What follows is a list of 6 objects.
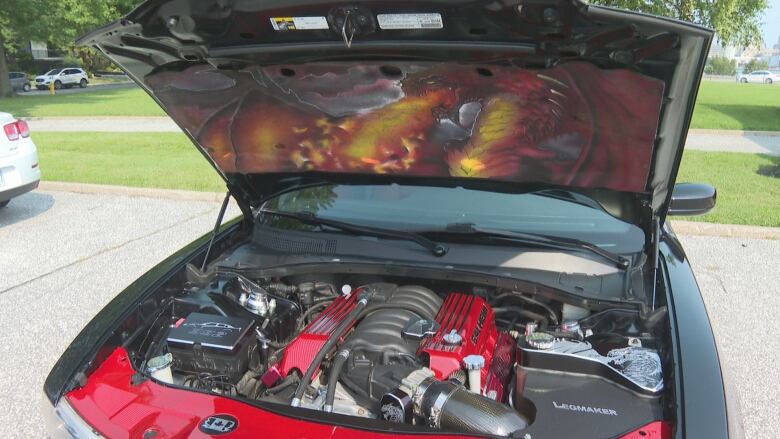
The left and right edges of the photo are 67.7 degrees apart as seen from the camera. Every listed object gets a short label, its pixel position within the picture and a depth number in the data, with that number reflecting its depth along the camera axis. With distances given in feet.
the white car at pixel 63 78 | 106.73
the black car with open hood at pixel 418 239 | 5.53
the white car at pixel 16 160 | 21.26
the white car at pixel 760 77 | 155.33
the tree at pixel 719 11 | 44.78
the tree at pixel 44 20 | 72.38
